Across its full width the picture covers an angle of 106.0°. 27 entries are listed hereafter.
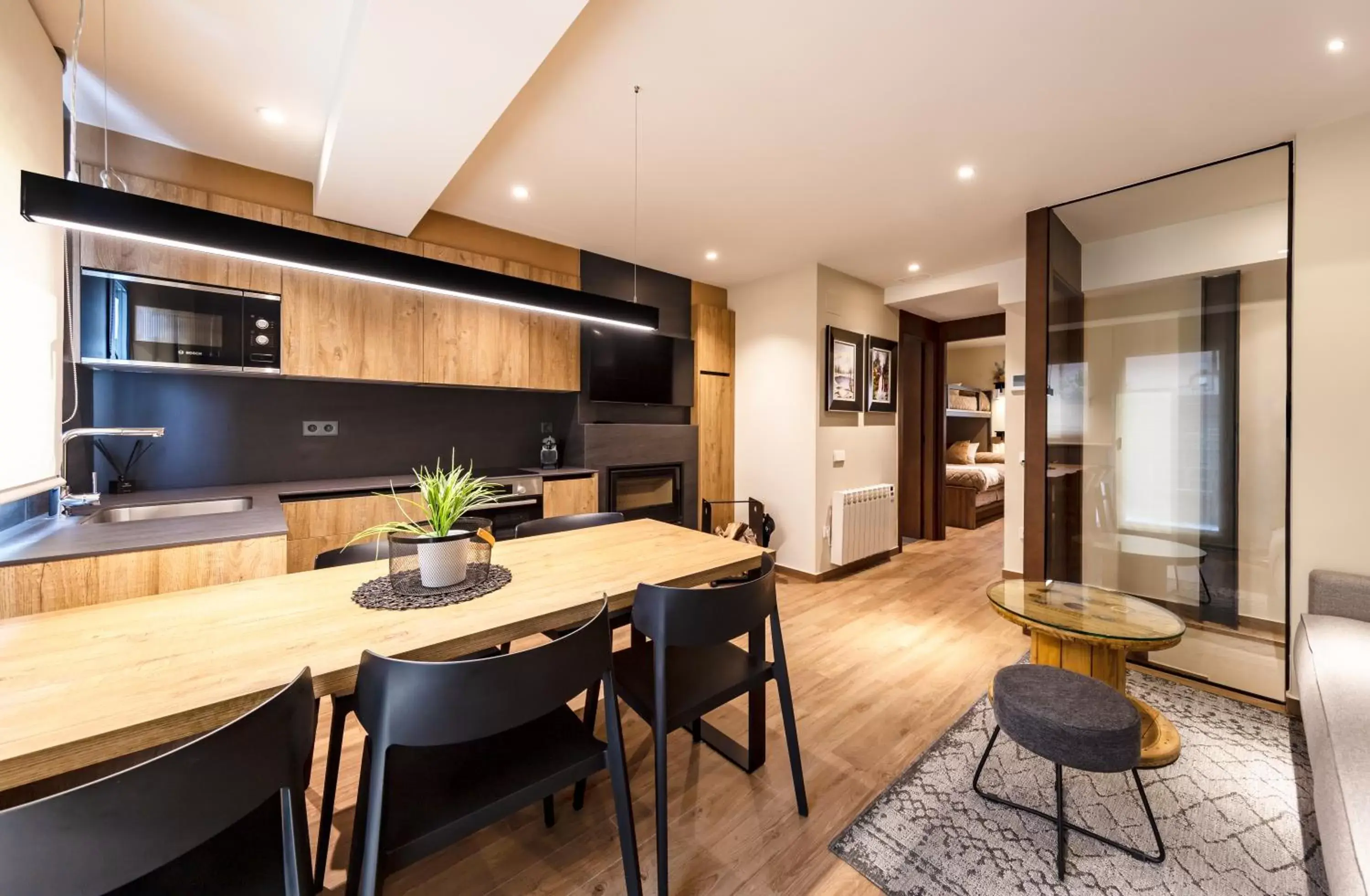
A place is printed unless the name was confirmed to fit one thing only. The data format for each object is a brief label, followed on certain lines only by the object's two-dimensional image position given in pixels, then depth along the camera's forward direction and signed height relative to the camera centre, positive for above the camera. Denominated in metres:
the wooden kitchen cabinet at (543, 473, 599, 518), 3.66 -0.37
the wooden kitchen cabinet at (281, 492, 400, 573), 2.70 -0.42
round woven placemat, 1.41 -0.43
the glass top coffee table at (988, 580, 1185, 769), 1.86 -0.68
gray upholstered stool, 1.49 -0.82
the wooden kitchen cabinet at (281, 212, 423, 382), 2.83 +0.69
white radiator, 4.35 -0.67
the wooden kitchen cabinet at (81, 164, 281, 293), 2.36 +0.90
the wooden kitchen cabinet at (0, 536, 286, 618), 1.56 -0.43
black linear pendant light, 1.24 +0.59
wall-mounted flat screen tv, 4.10 +0.66
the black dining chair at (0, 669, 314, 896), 0.65 -0.54
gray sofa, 1.17 -0.79
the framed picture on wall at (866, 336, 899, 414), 4.79 +0.69
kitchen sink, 2.32 -0.32
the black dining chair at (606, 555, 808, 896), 1.43 -0.75
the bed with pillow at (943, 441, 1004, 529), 6.50 -0.60
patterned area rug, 1.51 -1.24
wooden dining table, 0.86 -0.45
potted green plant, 1.53 -0.27
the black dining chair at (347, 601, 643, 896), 1.00 -0.76
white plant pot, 1.53 -0.35
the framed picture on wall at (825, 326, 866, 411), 4.33 +0.67
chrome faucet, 2.06 +0.04
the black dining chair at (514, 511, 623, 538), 2.52 -0.39
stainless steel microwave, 2.35 +0.58
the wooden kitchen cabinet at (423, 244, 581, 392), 3.33 +0.71
